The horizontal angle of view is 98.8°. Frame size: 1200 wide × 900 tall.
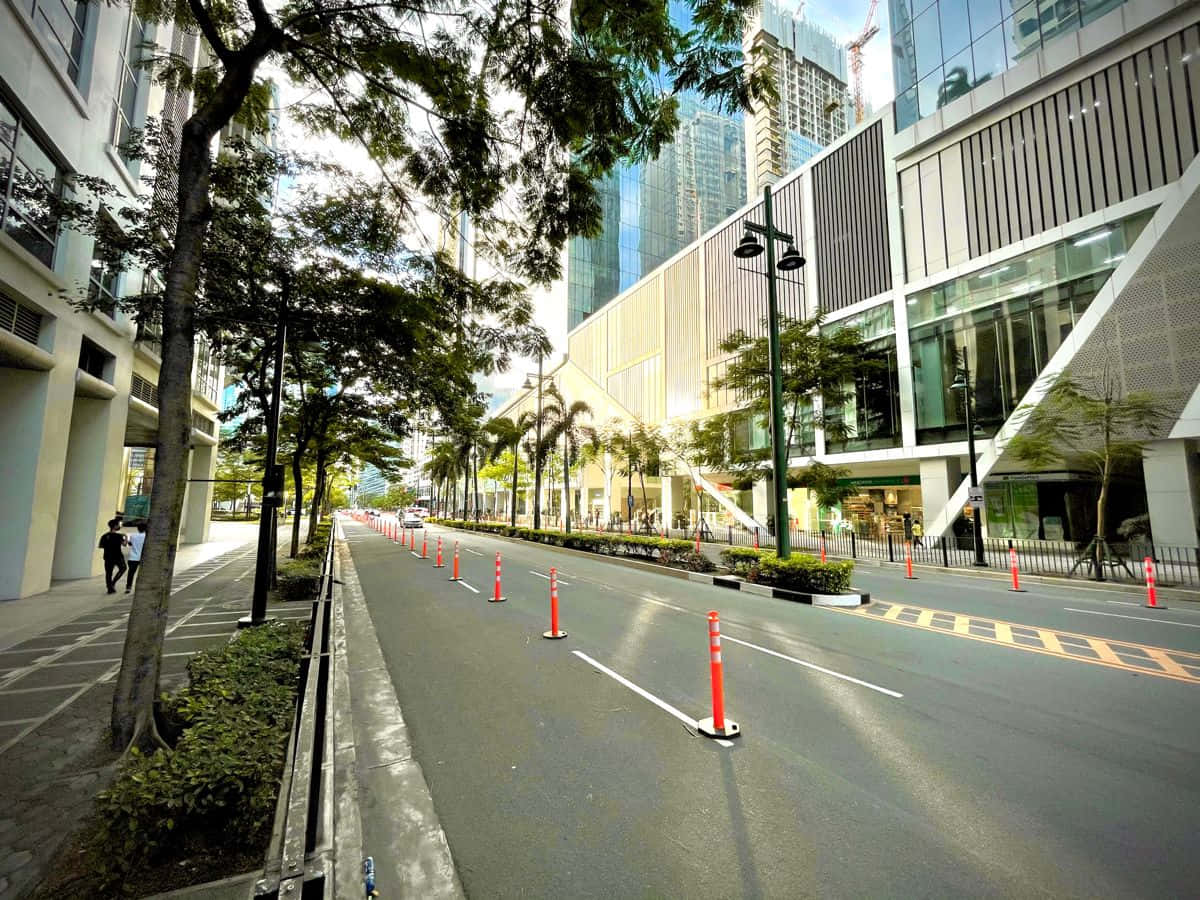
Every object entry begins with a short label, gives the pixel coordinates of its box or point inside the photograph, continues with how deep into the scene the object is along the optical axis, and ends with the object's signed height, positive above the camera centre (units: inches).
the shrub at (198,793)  109.6 -64.8
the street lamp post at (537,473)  1184.4 +75.7
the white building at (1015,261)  760.3 +457.5
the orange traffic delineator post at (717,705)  187.6 -72.5
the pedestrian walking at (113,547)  474.0 -41.2
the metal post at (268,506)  328.8 -1.8
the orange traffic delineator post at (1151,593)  463.9 -76.4
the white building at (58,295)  379.2 +172.8
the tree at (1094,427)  662.5 +117.2
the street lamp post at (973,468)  748.0 +62.0
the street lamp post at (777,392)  497.7 +111.6
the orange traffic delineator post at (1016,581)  568.5 -81.6
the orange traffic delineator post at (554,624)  328.2 -76.2
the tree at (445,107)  171.2 +169.7
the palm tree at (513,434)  1304.1 +183.8
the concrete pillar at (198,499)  1032.2 +7.7
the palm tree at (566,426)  1244.5 +198.0
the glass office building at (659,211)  2945.4 +1798.5
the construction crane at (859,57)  3897.6 +3585.1
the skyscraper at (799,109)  2861.7 +2939.4
